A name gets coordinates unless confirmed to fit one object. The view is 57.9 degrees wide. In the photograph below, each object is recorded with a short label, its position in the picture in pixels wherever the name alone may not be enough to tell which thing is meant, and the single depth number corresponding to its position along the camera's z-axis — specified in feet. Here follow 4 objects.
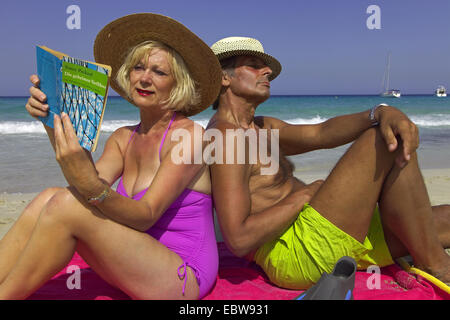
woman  6.45
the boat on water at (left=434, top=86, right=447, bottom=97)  191.93
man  7.65
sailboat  186.80
